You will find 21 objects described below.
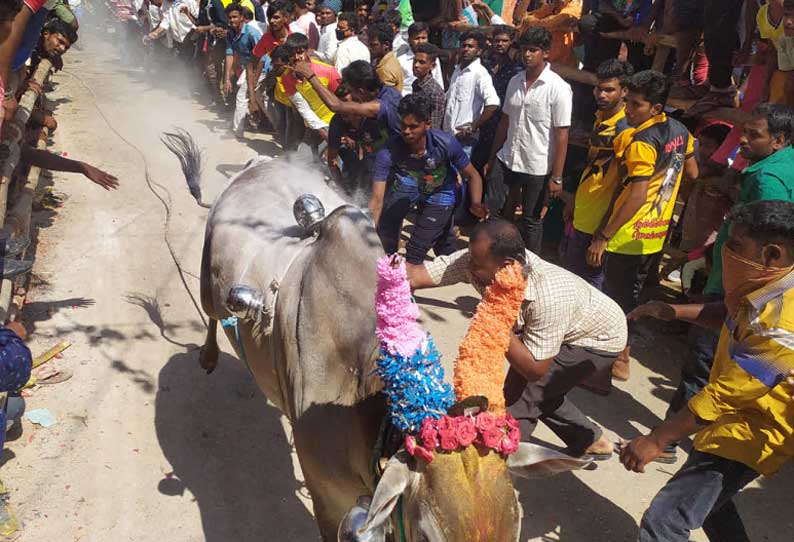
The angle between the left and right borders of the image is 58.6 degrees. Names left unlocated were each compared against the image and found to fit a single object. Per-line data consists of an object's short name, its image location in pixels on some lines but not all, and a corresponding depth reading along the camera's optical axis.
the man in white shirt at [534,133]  6.48
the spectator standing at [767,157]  4.10
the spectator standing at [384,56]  8.09
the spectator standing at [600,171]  5.31
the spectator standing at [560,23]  7.82
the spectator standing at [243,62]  11.25
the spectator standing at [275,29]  9.90
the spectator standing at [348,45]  9.14
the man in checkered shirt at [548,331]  3.20
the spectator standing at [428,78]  7.53
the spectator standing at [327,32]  9.96
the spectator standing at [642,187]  4.86
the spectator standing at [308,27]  10.92
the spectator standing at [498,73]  7.82
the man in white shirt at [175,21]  14.65
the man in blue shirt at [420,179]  5.82
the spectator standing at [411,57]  8.30
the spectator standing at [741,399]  2.77
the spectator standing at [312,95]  8.37
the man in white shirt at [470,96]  7.41
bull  2.26
